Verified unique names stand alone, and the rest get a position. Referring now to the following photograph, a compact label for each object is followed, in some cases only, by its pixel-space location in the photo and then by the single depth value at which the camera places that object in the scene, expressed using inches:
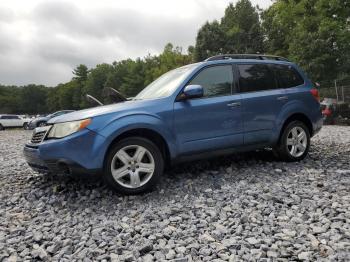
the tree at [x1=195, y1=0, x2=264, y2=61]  1614.2
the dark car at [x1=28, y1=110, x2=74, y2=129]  998.4
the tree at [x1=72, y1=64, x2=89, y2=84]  3548.2
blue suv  166.7
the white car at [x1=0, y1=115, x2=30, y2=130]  1254.9
